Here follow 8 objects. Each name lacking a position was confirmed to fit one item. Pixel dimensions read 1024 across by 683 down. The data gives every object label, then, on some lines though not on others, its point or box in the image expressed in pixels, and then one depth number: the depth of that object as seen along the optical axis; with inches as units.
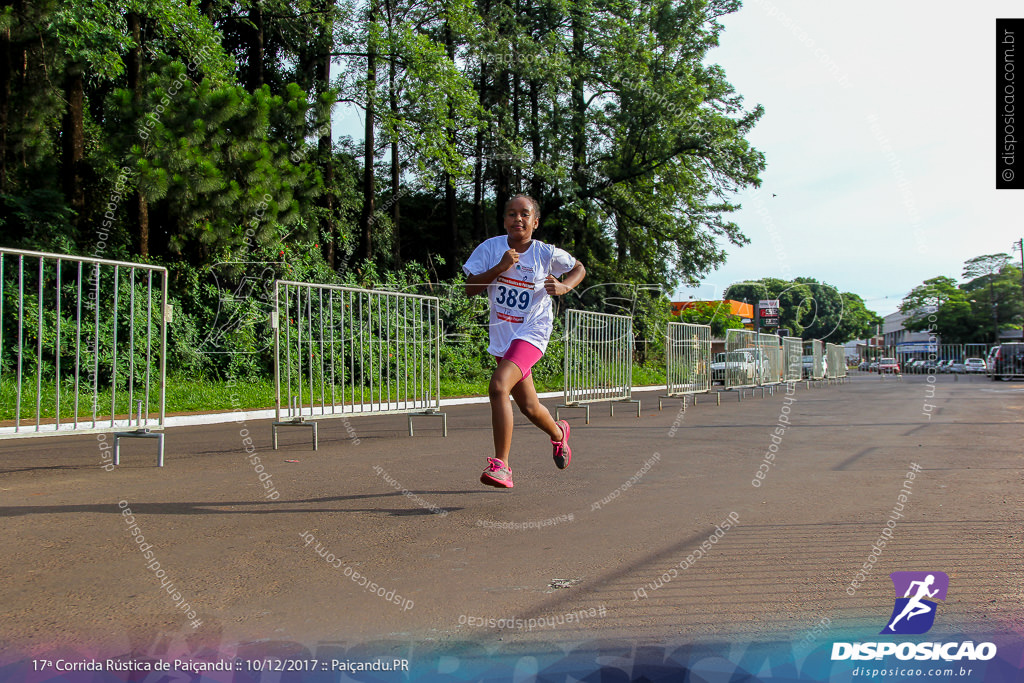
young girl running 213.5
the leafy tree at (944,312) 3166.8
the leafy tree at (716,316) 2780.5
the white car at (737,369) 869.2
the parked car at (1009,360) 1721.2
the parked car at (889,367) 2536.9
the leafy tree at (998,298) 3034.0
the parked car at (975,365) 2473.2
